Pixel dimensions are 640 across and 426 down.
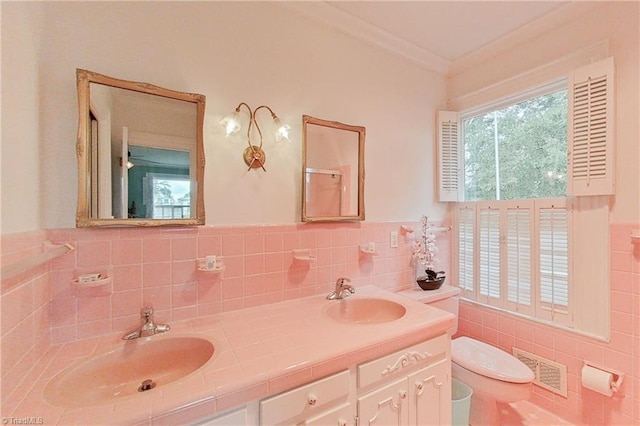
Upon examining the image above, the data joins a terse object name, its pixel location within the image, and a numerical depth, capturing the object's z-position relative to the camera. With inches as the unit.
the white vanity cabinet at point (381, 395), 35.1
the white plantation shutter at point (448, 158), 86.5
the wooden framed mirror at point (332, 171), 62.5
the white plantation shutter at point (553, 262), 64.6
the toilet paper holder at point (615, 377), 55.6
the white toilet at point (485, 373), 56.3
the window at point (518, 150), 68.0
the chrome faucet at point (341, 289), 61.3
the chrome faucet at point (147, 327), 42.6
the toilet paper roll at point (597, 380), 56.0
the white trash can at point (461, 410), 60.6
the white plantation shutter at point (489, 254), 77.9
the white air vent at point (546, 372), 64.6
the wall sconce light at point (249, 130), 52.6
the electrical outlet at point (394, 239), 76.3
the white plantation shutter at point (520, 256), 70.9
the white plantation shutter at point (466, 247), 84.2
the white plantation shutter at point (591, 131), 56.8
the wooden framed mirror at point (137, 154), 41.9
